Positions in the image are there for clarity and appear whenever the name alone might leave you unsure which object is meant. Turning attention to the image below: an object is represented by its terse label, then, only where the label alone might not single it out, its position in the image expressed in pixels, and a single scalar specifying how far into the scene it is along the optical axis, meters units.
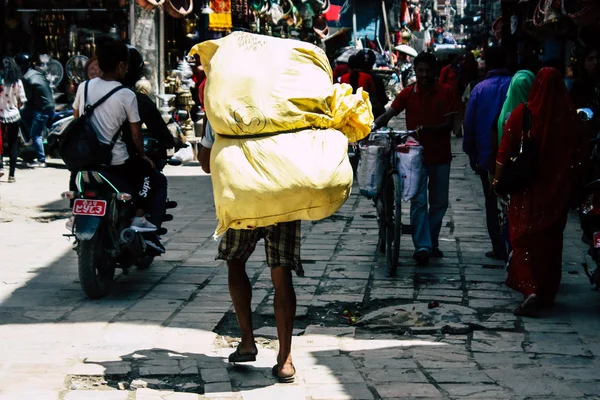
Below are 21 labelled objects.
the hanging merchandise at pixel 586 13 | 10.48
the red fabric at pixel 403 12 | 53.27
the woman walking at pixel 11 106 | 14.62
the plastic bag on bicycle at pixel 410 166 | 8.70
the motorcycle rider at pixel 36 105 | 16.45
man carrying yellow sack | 5.08
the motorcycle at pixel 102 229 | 7.33
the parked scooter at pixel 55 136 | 7.55
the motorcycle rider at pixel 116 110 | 7.56
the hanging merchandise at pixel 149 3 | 15.70
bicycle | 8.35
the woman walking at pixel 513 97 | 7.89
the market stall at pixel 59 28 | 19.41
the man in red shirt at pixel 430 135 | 8.89
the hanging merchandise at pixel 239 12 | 21.39
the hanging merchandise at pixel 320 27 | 30.39
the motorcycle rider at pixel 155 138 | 7.82
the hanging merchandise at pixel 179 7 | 16.72
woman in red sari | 7.03
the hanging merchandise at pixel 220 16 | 19.78
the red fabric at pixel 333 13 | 34.03
